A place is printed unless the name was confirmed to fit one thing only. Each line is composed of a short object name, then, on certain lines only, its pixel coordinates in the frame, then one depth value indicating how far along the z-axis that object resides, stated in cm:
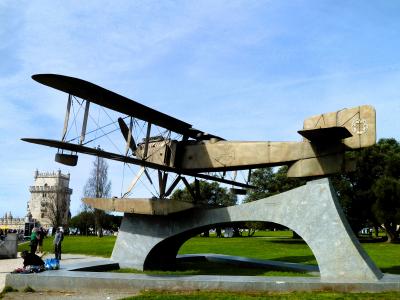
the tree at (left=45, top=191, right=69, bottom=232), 9391
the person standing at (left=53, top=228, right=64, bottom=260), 2131
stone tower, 10452
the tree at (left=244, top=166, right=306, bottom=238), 5191
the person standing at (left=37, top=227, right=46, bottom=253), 3010
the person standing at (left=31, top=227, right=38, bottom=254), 2408
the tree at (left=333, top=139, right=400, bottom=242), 4469
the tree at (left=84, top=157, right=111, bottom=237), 7306
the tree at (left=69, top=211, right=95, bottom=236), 9470
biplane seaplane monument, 1375
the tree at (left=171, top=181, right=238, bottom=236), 7544
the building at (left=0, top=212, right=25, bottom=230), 12750
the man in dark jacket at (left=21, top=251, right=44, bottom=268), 1482
